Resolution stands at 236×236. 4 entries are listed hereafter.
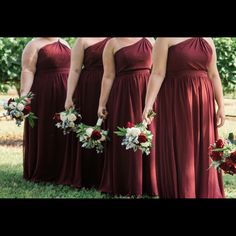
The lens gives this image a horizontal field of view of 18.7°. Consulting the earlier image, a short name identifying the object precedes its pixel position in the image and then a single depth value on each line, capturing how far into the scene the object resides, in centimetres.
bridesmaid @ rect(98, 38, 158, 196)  589
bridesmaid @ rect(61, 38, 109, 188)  633
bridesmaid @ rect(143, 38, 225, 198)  531
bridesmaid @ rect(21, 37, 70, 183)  669
